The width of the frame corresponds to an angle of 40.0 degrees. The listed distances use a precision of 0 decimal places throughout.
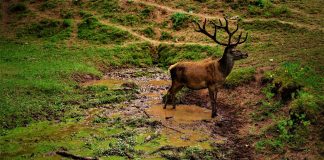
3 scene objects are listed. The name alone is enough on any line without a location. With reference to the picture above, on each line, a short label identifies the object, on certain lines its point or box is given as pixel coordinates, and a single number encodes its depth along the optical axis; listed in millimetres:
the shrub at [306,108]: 14690
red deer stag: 17641
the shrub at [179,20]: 30031
